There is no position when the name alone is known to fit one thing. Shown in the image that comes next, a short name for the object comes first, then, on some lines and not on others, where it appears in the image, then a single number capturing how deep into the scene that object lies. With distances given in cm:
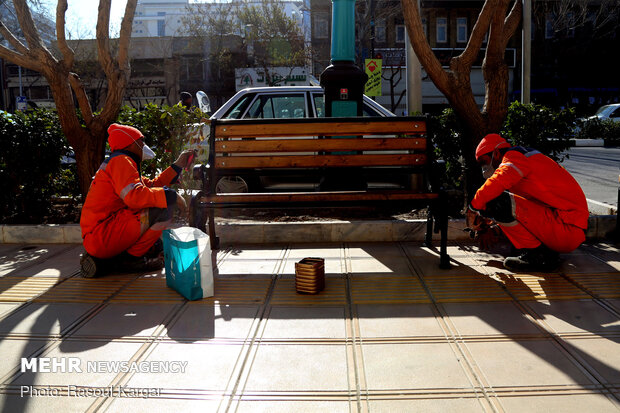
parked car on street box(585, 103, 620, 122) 2420
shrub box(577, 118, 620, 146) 2212
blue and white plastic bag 402
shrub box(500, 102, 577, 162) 639
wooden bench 522
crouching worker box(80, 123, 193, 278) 452
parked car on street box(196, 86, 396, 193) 880
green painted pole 665
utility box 673
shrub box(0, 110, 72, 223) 642
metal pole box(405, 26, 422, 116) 826
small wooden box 417
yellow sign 1518
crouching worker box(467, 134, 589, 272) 452
